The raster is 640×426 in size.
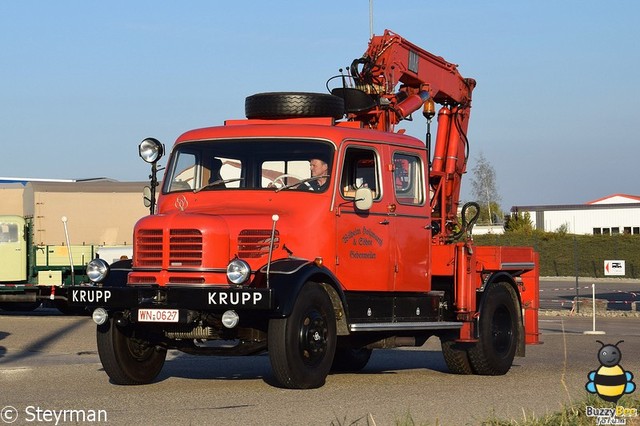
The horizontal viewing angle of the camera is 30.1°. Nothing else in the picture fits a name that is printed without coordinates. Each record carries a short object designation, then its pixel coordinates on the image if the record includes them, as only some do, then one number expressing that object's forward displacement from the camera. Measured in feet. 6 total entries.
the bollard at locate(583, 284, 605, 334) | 80.32
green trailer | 97.04
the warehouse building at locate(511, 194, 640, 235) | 265.75
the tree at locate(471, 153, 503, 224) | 368.03
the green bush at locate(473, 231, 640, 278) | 190.49
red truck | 37.81
